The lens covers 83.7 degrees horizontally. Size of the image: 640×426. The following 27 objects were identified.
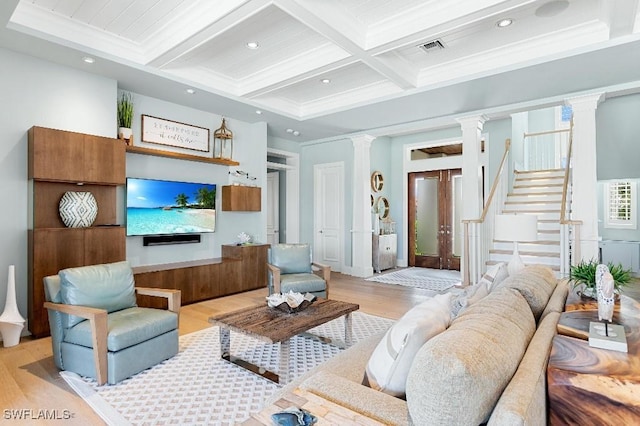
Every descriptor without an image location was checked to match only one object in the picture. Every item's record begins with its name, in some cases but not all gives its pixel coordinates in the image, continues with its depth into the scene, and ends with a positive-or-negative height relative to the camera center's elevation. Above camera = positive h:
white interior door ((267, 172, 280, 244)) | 8.02 +0.15
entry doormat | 6.02 -1.17
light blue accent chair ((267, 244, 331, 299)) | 4.24 -0.72
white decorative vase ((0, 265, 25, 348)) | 3.24 -0.94
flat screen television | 4.60 +0.12
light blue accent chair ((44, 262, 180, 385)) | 2.53 -0.82
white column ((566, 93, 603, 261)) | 4.47 +0.53
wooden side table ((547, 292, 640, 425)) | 0.98 -0.49
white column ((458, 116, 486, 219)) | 5.51 +0.74
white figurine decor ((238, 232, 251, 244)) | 5.79 -0.36
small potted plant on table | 2.07 -0.38
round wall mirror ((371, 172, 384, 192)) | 7.85 +0.76
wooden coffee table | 2.47 -0.81
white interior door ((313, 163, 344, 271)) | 7.41 +0.03
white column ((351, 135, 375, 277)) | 6.89 +0.24
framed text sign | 4.83 +1.18
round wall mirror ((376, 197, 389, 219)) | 7.97 +0.19
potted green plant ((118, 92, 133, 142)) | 4.38 +1.21
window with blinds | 6.46 +0.20
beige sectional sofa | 0.92 -0.46
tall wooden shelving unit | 3.47 +0.17
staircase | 5.45 +0.10
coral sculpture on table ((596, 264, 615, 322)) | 1.58 -0.36
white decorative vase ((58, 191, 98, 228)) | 3.72 +0.07
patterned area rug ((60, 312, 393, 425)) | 2.19 -1.21
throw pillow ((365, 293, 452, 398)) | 1.34 -0.52
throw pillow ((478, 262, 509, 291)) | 2.54 -0.45
